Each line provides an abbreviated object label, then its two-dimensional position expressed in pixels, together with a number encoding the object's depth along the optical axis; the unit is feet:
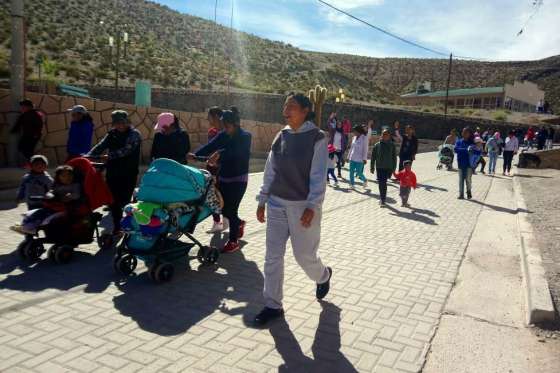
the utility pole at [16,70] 30.63
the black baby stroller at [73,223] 17.10
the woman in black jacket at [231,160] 18.79
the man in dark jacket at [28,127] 29.53
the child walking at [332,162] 42.65
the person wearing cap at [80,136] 24.25
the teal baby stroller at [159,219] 15.39
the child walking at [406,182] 33.09
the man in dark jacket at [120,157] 19.29
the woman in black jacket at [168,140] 20.65
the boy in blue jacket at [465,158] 35.70
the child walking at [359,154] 38.58
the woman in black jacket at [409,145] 42.70
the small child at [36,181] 18.79
